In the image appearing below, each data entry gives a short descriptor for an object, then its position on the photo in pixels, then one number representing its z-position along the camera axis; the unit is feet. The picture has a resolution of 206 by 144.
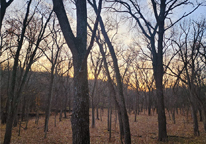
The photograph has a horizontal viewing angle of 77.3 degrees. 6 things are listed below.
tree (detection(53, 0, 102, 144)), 8.59
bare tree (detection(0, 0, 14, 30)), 13.14
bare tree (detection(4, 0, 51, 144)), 19.70
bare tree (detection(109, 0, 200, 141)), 23.13
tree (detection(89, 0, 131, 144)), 17.04
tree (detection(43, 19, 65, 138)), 35.50
